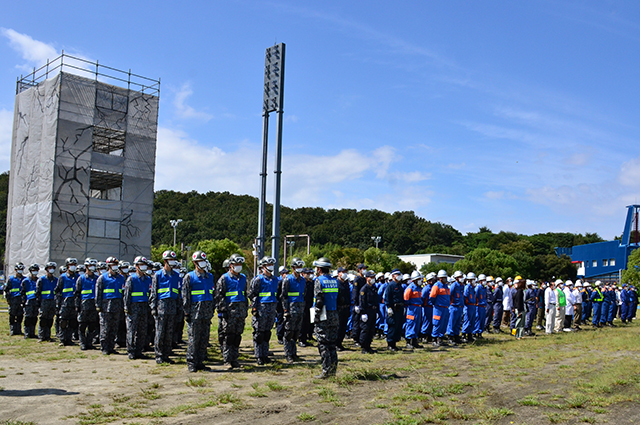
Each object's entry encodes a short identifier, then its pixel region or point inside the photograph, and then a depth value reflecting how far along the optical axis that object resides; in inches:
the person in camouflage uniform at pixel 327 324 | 364.8
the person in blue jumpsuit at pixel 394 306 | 523.8
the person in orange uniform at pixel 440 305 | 574.9
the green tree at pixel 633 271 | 1888.5
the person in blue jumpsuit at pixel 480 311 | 671.8
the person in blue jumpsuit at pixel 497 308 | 786.8
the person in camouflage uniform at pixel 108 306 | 492.7
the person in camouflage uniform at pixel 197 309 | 392.8
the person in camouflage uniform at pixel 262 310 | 426.3
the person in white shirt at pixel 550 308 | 801.6
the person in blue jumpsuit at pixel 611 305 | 1009.5
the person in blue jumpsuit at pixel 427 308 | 593.3
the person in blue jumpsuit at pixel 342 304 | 398.9
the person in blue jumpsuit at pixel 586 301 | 973.1
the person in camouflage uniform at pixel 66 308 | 558.3
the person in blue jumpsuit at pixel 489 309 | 785.2
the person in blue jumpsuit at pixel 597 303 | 973.2
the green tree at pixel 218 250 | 2284.7
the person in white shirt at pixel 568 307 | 832.6
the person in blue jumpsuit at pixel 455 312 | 589.6
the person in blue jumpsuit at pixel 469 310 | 633.0
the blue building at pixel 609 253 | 2810.0
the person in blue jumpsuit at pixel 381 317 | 646.5
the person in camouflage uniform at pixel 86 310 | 525.7
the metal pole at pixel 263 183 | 819.4
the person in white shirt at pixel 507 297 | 788.0
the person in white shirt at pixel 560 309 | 810.8
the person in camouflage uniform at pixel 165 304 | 431.5
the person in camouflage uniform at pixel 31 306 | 621.0
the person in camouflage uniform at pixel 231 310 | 404.2
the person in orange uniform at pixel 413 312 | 557.9
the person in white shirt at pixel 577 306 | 875.4
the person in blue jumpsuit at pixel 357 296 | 557.0
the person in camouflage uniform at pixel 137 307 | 466.9
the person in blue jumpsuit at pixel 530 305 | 770.2
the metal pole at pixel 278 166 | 799.7
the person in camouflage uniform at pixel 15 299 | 641.0
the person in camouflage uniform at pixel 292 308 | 435.8
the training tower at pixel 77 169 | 1217.4
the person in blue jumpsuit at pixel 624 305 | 1079.6
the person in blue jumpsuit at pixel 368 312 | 514.3
